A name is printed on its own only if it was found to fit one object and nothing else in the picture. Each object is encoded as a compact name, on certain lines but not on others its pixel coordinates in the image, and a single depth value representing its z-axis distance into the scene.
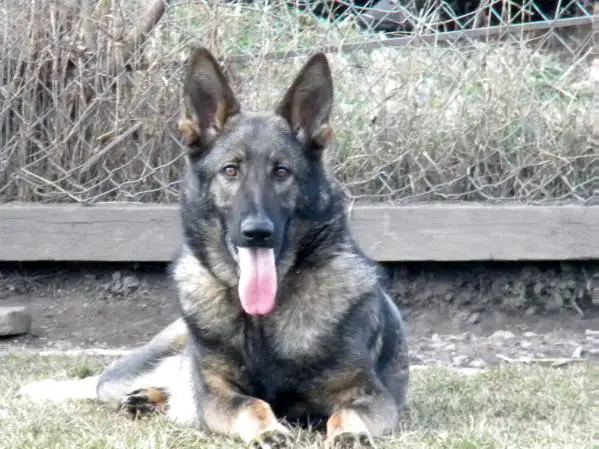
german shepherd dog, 8.85
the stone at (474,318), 14.22
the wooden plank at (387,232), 13.80
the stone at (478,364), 12.84
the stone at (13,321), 14.08
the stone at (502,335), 13.93
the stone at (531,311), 14.24
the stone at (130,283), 14.76
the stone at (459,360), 12.95
